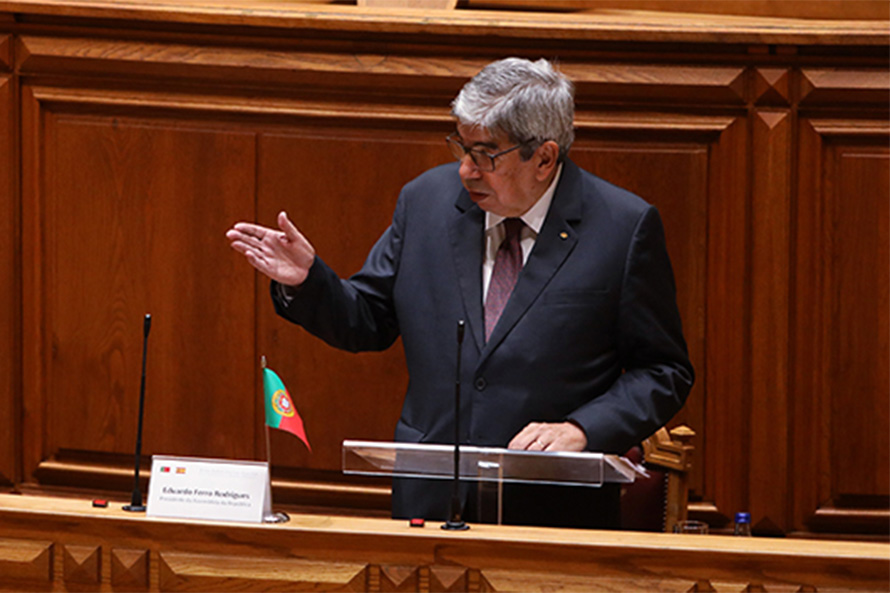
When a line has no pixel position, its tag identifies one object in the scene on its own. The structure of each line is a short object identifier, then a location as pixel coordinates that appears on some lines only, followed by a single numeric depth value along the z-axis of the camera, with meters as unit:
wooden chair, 19.43
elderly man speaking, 18.91
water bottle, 19.84
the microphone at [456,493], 18.36
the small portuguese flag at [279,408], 18.48
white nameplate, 18.36
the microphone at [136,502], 18.43
